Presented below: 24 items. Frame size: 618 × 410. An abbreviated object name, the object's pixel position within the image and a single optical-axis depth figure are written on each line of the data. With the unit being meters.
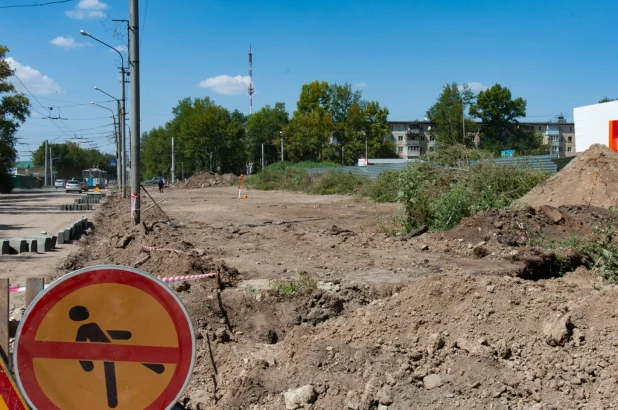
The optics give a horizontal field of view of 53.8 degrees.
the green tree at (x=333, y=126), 88.56
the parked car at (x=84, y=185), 72.49
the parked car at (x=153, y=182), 92.11
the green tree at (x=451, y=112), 85.06
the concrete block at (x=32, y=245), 13.57
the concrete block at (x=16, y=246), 13.23
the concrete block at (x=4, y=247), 12.95
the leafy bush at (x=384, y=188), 30.31
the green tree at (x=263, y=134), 99.75
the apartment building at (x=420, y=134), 122.19
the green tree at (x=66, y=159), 123.31
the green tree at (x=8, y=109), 39.08
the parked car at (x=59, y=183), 85.11
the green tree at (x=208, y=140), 88.25
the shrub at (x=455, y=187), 15.06
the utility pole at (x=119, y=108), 40.28
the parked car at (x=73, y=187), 64.75
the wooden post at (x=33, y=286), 3.41
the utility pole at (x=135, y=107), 16.08
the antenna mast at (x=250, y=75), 78.78
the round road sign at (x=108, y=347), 3.02
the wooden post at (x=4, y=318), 3.34
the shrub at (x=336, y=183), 41.38
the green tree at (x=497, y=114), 91.00
